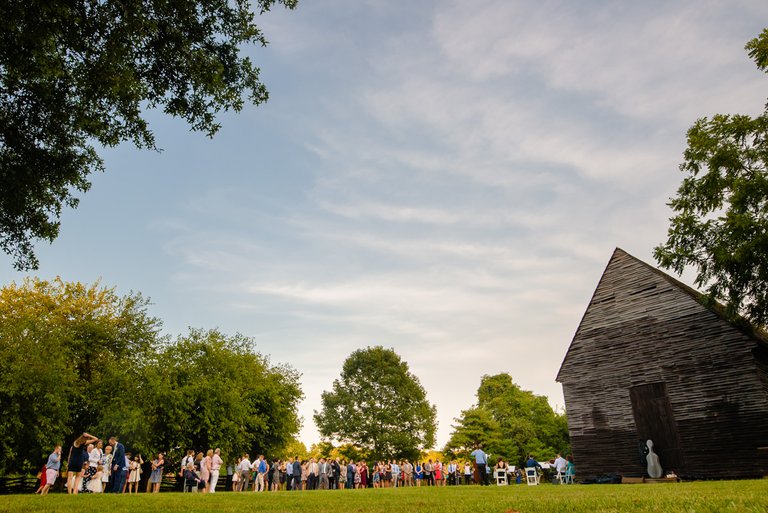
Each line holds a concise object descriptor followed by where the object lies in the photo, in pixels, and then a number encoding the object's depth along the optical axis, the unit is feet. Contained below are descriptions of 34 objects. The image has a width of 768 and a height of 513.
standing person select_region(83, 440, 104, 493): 59.93
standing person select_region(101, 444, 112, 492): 63.93
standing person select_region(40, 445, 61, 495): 56.51
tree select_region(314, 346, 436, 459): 196.13
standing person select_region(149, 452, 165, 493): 80.74
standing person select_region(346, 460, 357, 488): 114.73
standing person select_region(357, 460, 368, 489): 119.30
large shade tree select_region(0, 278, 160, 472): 96.99
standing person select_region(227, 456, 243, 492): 92.64
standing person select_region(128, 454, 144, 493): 82.33
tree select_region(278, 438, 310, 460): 380.86
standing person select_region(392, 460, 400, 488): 129.56
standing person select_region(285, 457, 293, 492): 101.14
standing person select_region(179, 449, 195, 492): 81.30
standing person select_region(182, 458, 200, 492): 79.36
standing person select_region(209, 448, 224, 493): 79.25
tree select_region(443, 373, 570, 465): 194.18
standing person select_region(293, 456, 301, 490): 99.14
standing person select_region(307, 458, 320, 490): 105.40
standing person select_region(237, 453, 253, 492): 92.12
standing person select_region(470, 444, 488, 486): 89.51
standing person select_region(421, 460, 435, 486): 129.48
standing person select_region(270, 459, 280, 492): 105.70
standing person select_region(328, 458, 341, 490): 112.37
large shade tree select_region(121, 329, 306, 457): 118.42
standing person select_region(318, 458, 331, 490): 110.22
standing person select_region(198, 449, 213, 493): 78.12
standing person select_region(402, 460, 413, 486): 139.23
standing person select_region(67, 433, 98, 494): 53.16
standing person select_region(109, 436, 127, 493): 69.05
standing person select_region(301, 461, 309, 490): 105.19
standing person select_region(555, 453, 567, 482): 108.58
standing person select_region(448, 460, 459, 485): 140.26
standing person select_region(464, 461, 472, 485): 123.61
